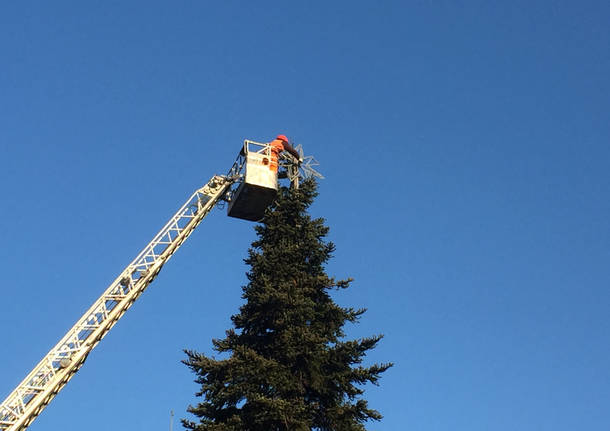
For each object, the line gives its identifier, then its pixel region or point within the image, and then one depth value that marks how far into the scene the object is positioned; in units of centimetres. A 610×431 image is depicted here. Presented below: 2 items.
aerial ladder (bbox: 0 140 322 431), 4091
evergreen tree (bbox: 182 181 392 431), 3425
